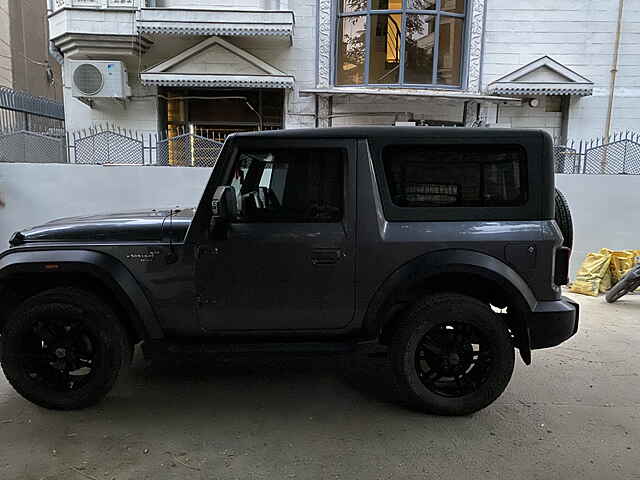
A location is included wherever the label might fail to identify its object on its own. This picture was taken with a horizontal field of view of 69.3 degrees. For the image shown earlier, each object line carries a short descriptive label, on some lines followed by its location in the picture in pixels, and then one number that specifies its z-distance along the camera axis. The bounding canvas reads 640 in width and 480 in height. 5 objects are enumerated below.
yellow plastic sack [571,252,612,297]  6.94
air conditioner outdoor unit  9.28
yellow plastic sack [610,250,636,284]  7.04
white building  9.31
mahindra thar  3.18
